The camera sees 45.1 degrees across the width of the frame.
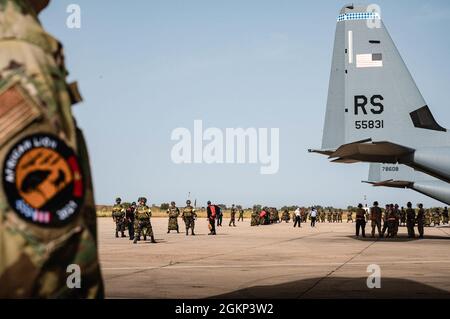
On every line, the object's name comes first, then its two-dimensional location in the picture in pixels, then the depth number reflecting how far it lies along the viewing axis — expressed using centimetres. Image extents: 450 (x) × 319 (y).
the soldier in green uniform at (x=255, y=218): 4756
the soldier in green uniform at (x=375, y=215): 2559
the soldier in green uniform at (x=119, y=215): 2544
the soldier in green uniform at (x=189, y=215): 2608
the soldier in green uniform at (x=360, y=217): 2539
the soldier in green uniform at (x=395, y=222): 2605
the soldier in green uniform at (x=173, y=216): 2660
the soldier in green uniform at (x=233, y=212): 4428
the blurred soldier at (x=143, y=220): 2025
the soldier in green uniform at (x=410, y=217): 2531
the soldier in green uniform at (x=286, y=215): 6159
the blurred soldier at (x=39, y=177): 180
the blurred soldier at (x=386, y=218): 2592
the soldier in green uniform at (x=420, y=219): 2658
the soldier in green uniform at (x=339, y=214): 7109
